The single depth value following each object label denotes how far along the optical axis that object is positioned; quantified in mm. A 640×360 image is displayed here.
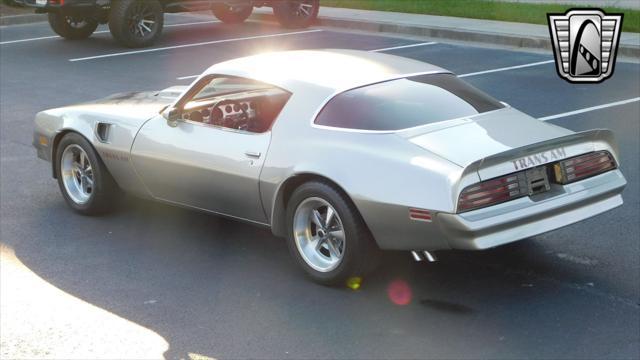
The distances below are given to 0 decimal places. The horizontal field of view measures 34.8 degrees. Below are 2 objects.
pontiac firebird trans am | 5676
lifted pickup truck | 16594
